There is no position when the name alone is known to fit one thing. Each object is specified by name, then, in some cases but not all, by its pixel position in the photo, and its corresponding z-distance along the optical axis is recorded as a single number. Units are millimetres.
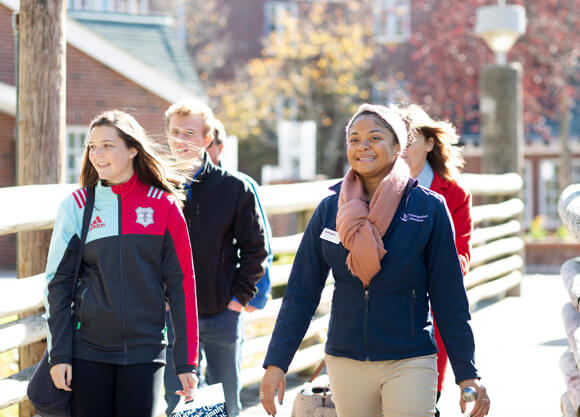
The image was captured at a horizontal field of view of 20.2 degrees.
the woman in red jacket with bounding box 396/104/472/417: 8477
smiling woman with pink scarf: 6154
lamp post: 21258
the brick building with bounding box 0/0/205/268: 33026
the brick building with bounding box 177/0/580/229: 47181
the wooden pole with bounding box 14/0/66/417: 9096
